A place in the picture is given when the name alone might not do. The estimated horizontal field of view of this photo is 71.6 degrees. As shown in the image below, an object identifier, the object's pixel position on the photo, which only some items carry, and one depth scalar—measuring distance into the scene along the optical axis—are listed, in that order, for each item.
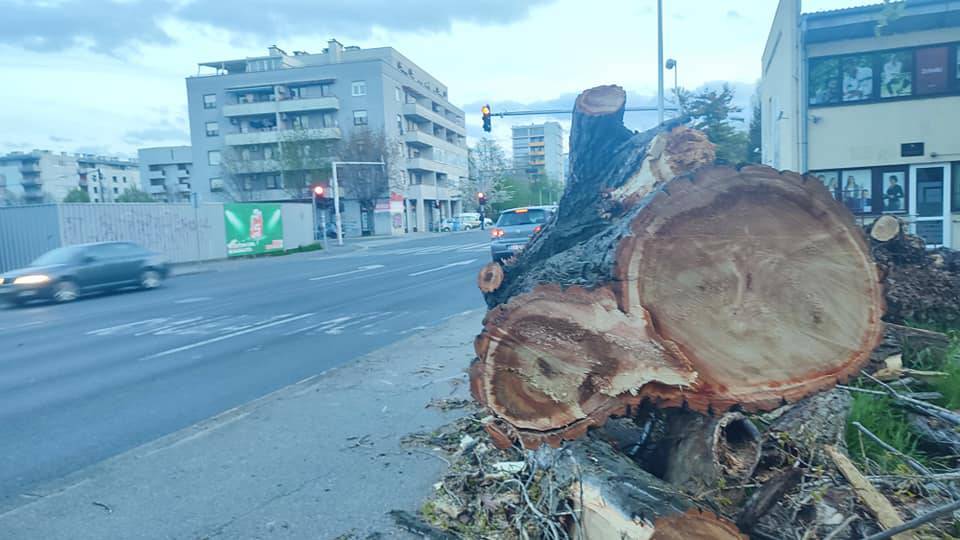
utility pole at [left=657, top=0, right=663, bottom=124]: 20.19
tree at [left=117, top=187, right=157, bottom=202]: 79.50
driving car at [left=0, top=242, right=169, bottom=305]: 16.41
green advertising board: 31.41
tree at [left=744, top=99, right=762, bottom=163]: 29.88
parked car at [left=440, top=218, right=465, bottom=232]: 73.54
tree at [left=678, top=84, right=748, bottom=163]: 19.77
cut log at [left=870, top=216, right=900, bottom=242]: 5.20
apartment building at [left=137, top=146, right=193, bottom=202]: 87.00
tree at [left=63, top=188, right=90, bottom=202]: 90.47
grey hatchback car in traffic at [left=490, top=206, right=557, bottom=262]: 18.39
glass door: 14.98
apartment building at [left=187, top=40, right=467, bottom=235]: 60.69
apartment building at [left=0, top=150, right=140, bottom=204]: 117.31
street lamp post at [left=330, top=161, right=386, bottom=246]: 40.56
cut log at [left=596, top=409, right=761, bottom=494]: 2.91
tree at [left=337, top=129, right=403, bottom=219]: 54.94
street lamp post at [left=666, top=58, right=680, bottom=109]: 23.42
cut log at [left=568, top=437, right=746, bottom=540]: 2.40
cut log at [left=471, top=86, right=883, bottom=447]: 2.74
